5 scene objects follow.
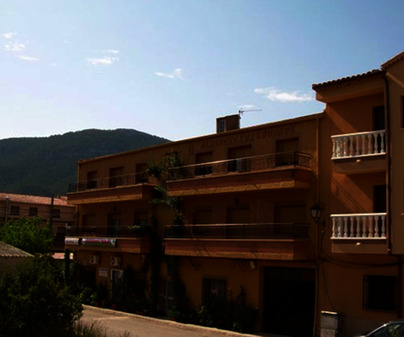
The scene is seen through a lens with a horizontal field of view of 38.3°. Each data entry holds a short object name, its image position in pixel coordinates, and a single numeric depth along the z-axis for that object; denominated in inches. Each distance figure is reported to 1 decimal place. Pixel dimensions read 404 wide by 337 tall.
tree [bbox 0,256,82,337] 613.6
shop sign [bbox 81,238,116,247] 1326.3
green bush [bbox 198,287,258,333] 998.4
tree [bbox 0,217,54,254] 1931.6
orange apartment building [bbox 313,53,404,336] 797.2
